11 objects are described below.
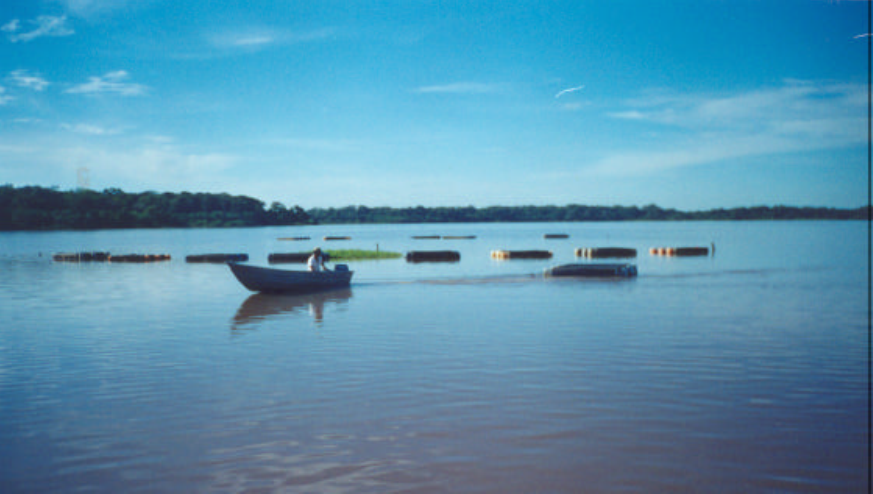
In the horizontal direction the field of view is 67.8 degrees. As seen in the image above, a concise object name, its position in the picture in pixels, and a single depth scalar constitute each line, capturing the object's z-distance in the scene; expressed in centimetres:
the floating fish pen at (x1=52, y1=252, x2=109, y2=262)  6488
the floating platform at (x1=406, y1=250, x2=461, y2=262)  6225
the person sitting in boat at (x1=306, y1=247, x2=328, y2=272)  3456
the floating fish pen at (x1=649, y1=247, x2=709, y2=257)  6900
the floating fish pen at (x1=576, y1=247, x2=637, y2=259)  6650
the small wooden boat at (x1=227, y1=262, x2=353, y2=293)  3172
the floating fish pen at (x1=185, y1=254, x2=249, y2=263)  6169
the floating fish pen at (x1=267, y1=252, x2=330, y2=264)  6325
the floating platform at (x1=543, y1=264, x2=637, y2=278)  4172
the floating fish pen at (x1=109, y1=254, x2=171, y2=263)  6331
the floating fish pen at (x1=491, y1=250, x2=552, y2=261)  6506
